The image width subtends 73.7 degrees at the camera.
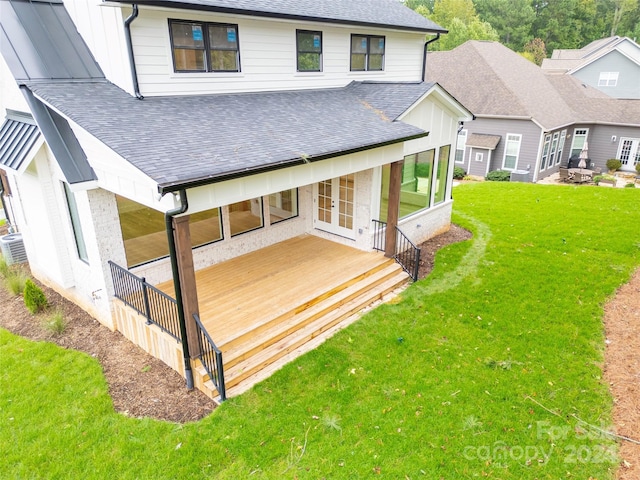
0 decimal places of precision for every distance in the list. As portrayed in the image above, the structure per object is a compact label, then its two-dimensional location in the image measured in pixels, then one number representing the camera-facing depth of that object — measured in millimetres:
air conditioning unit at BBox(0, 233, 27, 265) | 11703
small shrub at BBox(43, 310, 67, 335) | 8914
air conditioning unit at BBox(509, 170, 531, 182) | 24844
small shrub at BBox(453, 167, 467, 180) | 26359
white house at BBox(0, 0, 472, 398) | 7078
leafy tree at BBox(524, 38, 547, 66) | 57931
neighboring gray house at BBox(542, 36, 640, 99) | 28844
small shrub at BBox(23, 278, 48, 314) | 9438
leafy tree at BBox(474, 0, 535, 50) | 62156
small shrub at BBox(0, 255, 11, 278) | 11234
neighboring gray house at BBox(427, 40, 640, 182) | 24797
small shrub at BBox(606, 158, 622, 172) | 26500
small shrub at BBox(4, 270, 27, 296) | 10477
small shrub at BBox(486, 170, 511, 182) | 24828
